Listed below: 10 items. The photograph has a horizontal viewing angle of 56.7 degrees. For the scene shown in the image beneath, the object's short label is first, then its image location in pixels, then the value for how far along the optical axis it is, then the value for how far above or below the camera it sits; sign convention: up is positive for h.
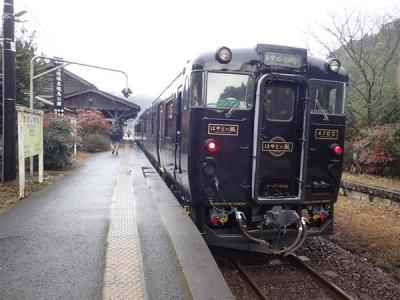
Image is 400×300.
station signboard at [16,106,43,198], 7.78 -0.30
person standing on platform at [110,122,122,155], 19.16 -0.56
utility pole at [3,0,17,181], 8.93 +0.78
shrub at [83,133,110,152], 21.55 -1.02
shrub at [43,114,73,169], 12.55 -0.60
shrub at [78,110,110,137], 22.56 +0.13
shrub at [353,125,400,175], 13.48 -0.48
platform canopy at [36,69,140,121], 28.48 +1.88
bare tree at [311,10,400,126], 15.85 +3.04
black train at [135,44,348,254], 5.13 -0.17
